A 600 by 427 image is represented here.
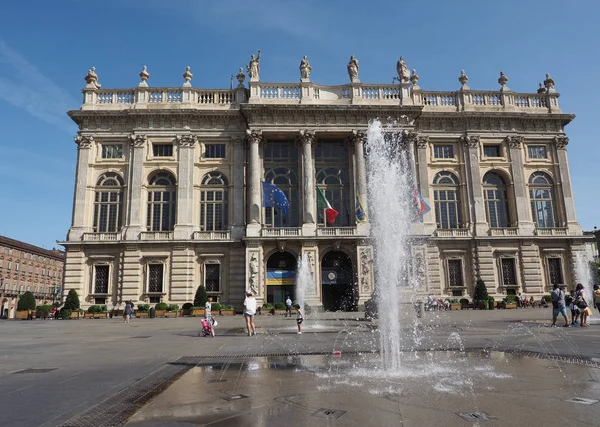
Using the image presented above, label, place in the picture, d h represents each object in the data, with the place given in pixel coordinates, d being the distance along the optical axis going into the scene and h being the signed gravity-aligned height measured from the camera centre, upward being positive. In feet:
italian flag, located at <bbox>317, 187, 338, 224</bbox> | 118.21 +23.29
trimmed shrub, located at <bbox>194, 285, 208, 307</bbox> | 112.78 -0.92
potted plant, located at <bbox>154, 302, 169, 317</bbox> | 111.69 -3.42
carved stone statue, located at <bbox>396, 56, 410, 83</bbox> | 134.31 +66.51
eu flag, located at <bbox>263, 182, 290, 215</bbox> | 117.80 +25.12
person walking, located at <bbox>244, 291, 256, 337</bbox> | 54.60 -2.23
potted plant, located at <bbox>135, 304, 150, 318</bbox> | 112.88 -4.04
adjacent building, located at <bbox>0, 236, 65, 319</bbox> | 241.96 +16.64
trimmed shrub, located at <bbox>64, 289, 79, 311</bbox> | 111.34 -1.02
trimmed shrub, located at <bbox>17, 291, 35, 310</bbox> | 115.75 -0.99
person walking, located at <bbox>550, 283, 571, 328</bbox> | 59.65 -2.59
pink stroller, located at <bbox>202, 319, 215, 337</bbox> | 54.70 -4.04
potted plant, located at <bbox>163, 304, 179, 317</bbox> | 111.75 -4.46
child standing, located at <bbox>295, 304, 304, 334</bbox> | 56.82 -3.42
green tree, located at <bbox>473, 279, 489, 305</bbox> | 119.75 -1.88
